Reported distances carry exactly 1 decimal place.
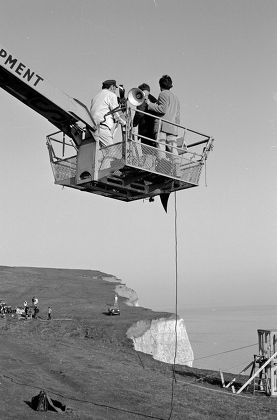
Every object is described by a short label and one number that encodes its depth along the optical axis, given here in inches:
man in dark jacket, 325.7
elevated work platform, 293.3
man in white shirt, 310.0
